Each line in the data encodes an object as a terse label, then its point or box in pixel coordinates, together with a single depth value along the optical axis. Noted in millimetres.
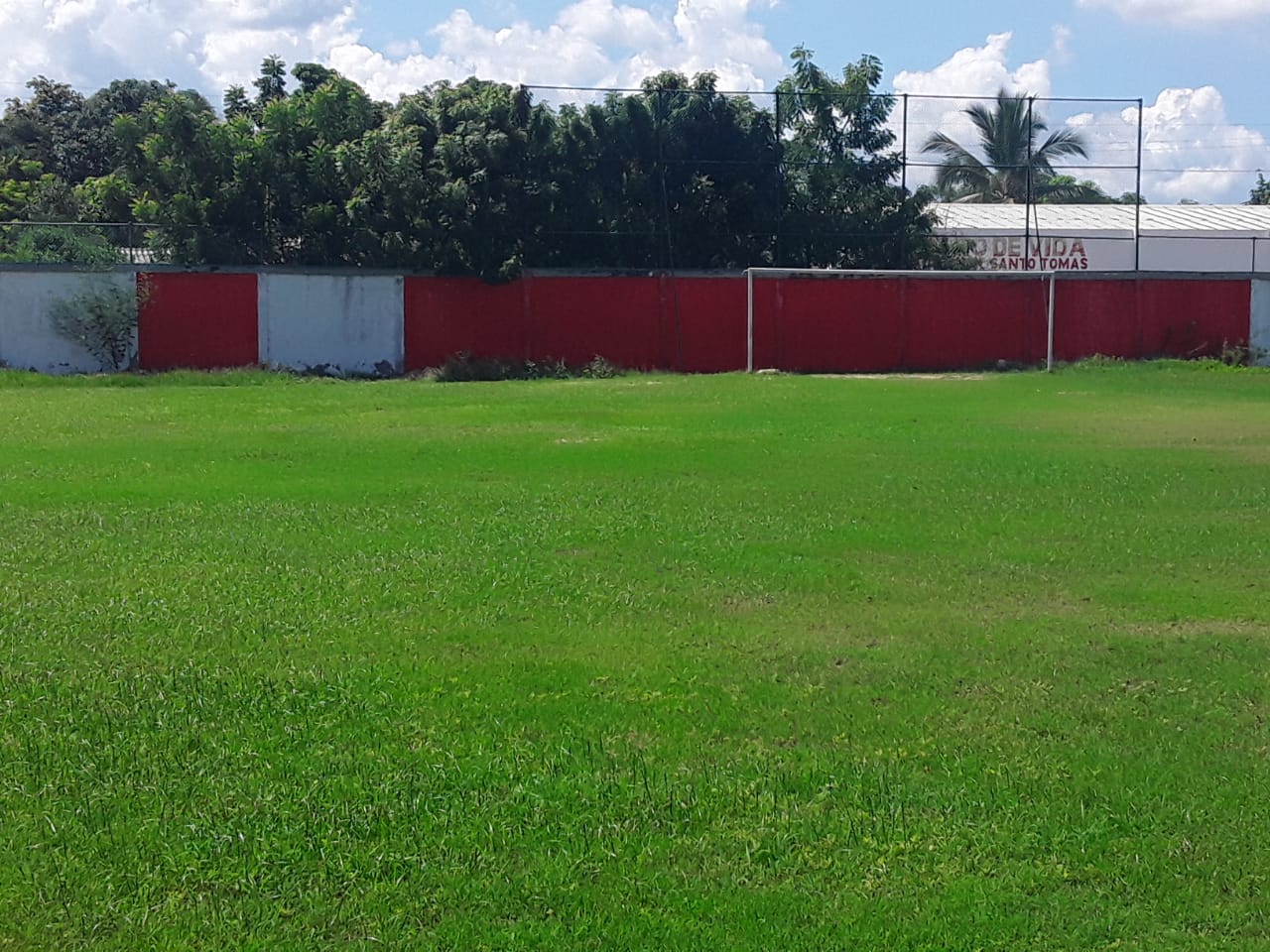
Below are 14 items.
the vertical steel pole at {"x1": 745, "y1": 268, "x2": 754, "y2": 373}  32812
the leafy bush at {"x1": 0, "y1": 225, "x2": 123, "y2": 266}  32094
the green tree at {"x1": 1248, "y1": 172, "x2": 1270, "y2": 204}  71875
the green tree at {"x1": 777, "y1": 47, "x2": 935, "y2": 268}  36031
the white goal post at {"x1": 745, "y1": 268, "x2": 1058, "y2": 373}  32875
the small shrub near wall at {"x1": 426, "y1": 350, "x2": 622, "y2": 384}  31922
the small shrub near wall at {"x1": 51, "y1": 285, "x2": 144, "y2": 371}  31766
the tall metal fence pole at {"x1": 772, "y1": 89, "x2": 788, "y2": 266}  35812
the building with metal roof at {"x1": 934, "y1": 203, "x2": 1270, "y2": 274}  40469
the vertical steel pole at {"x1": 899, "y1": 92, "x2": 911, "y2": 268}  36094
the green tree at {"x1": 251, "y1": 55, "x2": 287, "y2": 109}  41625
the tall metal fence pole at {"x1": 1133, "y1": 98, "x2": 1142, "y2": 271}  36781
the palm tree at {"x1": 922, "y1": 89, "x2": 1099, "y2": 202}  37562
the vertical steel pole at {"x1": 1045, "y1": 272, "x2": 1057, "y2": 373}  31859
